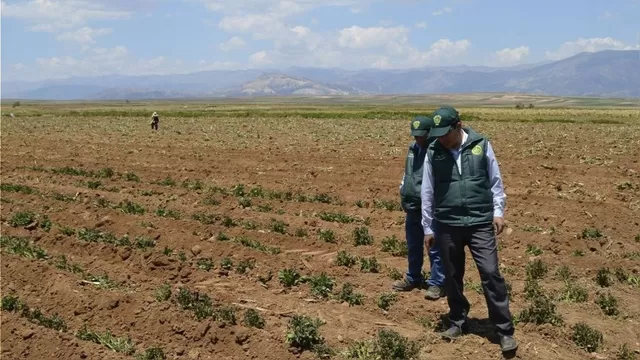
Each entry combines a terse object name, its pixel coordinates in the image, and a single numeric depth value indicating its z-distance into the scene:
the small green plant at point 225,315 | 6.58
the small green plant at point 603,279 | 7.82
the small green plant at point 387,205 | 12.39
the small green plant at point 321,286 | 7.38
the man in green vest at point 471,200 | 5.67
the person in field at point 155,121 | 33.53
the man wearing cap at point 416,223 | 6.89
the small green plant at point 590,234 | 10.14
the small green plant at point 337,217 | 11.34
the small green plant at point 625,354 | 5.82
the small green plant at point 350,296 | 7.16
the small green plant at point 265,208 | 12.26
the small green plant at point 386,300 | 7.04
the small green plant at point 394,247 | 9.19
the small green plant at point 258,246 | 9.24
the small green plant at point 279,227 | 10.50
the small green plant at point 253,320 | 6.50
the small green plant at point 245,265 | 8.34
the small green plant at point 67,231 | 10.19
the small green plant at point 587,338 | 6.02
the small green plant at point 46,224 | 10.51
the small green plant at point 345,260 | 8.62
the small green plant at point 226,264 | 8.51
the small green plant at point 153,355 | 6.04
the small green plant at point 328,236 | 9.90
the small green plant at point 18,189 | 13.93
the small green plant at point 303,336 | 6.03
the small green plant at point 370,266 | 8.39
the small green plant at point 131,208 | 11.71
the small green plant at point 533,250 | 9.22
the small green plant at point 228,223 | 10.89
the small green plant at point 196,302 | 6.69
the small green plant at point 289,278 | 7.83
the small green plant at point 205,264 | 8.48
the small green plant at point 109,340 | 6.30
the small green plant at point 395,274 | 7.95
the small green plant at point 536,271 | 8.13
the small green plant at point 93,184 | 14.59
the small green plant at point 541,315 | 6.46
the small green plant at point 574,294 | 7.23
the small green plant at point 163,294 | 7.28
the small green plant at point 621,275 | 8.03
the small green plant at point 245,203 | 12.47
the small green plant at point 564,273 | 8.03
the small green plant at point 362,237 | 9.79
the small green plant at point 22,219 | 10.76
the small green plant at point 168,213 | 11.49
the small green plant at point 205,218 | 11.05
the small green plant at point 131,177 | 15.77
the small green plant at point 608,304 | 6.89
